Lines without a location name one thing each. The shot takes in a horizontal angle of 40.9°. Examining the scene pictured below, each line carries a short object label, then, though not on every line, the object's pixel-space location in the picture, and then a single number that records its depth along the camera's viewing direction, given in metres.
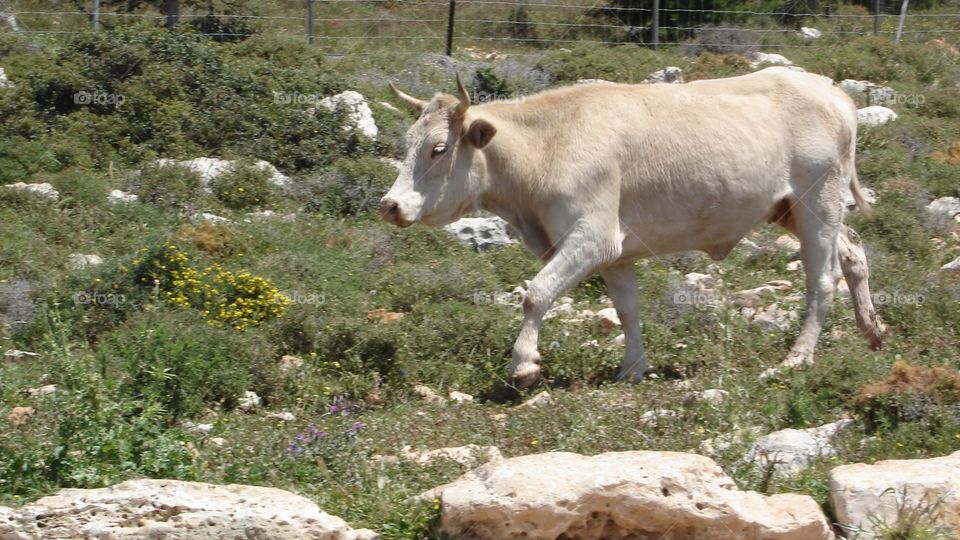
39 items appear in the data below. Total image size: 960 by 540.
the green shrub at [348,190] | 14.97
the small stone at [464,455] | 7.35
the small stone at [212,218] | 13.80
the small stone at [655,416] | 8.25
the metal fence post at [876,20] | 28.38
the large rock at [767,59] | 23.96
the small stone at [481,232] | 14.09
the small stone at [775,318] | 11.29
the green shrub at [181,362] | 8.91
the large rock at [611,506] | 6.28
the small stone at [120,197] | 14.36
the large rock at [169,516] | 6.22
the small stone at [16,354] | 10.44
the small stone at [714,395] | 8.77
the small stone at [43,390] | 8.39
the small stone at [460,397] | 9.51
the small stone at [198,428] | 8.10
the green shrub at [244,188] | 14.84
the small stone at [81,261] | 12.30
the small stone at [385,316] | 11.29
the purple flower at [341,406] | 8.90
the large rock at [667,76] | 21.17
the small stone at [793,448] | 7.43
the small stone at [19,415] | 7.85
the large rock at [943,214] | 14.87
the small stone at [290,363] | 10.01
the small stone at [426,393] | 9.72
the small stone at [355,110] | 17.19
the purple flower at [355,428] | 7.80
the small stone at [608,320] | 11.56
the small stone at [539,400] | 8.95
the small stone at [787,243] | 14.12
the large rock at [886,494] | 6.48
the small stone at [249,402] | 9.42
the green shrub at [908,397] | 8.06
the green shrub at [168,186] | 14.52
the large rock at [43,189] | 14.34
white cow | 9.95
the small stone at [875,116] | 18.75
